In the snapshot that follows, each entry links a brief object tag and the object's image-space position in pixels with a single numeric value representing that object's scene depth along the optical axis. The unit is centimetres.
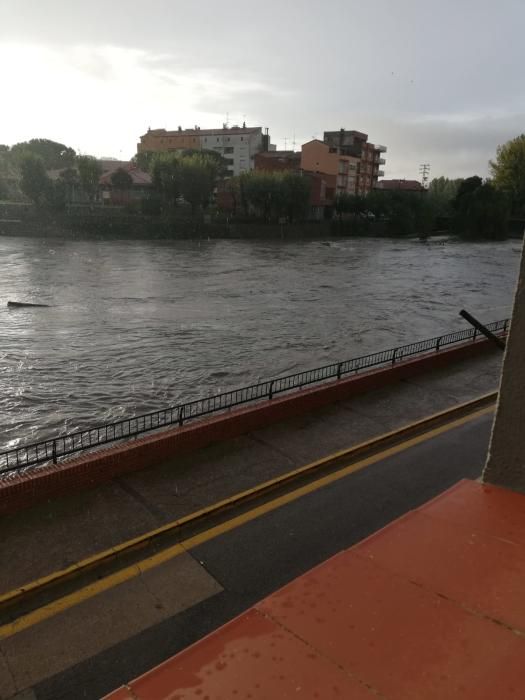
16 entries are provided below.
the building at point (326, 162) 9569
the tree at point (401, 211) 8181
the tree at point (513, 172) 8800
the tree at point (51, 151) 10650
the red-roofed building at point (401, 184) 11908
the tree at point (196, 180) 6881
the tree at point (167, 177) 6856
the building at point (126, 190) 8194
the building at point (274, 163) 8681
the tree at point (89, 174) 7425
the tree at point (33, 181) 6844
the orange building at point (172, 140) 11950
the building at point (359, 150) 10612
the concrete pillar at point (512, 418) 313
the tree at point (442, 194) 10221
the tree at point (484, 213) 8044
